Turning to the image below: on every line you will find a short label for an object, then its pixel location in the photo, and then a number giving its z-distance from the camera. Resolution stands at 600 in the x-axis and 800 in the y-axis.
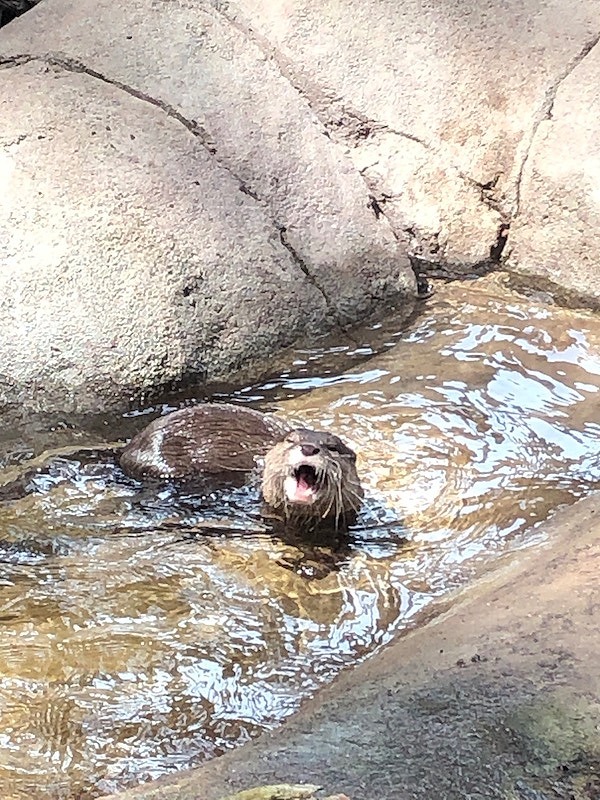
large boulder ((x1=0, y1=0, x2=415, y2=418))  3.22
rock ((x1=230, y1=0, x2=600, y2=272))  4.07
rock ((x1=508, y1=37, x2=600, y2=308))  3.88
